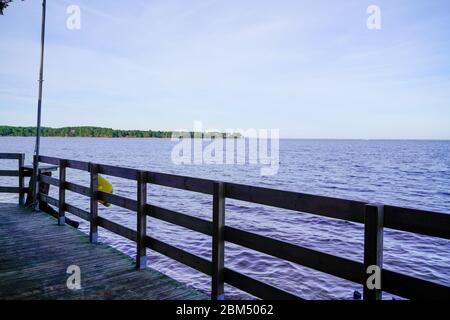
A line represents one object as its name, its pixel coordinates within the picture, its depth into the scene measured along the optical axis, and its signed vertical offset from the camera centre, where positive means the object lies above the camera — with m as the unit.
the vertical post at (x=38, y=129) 9.11 +0.41
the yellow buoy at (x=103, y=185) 6.88 -0.79
